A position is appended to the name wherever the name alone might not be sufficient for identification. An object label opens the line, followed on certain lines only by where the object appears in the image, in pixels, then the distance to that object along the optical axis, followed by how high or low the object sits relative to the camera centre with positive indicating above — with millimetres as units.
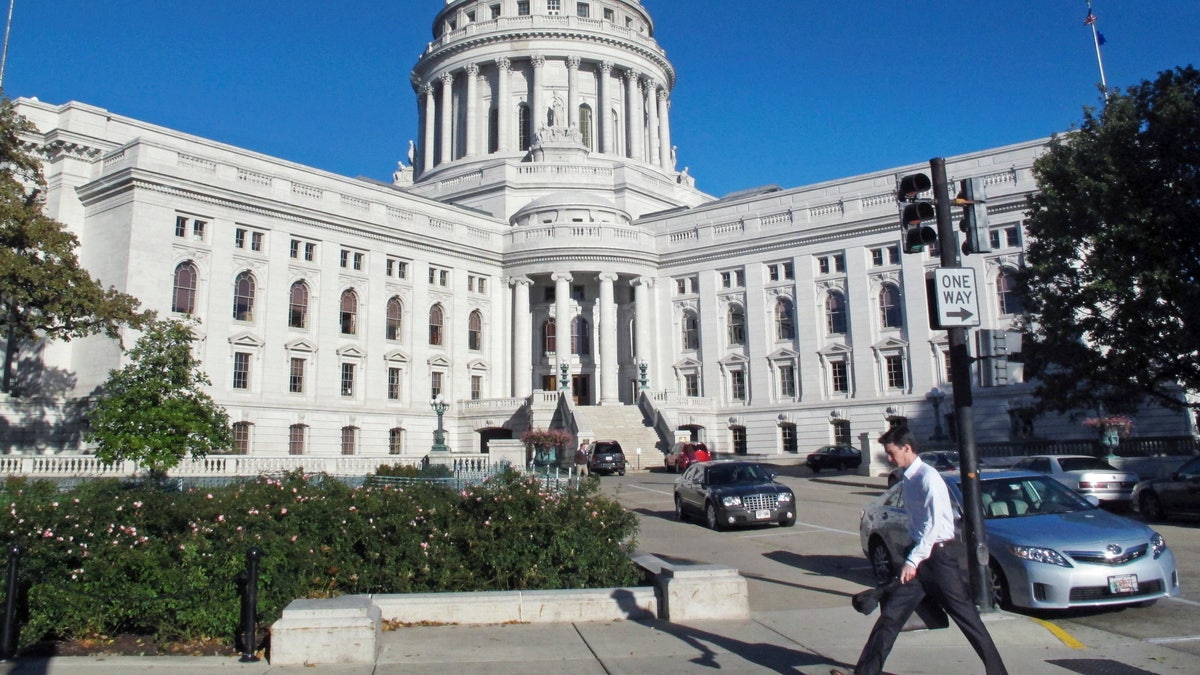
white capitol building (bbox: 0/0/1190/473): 47531 +9486
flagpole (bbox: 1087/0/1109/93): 44438 +19723
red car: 44594 -48
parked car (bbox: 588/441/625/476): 43188 -87
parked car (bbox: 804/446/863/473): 45031 -351
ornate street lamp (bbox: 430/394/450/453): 39250 +1023
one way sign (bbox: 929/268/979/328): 10898 +1727
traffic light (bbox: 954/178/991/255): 11227 +2859
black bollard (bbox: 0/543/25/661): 8672 -1301
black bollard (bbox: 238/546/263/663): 8773 -1342
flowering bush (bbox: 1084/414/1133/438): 33094 +766
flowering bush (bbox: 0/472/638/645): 9422 -948
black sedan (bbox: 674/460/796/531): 20688 -988
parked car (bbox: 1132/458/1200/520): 19891 -1149
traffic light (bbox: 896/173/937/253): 11406 +2926
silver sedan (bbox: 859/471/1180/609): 10414 -1296
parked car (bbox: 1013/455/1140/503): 22656 -901
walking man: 7207 -1075
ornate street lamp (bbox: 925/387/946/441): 46781 +2202
